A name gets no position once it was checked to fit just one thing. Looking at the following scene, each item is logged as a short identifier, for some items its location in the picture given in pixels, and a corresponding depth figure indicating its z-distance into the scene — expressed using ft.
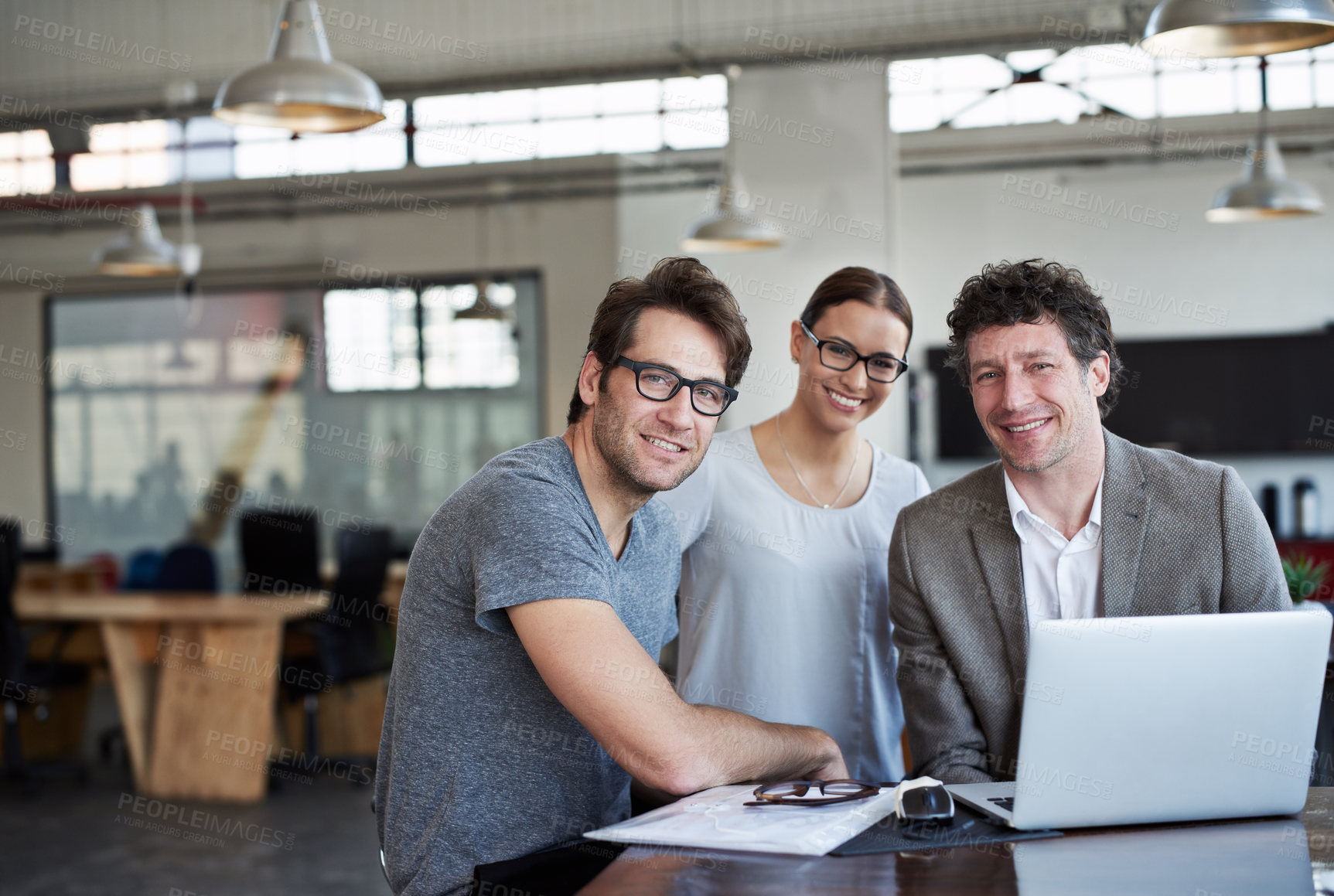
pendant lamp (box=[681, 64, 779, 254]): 19.81
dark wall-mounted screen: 28.99
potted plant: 9.62
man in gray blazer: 6.31
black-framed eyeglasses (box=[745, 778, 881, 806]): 5.41
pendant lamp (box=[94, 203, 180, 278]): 21.33
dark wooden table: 4.41
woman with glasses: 7.75
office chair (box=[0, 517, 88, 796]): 18.57
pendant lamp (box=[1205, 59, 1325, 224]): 19.80
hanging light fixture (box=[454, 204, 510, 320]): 27.78
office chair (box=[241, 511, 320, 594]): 21.71
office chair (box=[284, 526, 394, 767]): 18.58
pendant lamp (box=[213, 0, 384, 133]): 11.09
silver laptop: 4.80
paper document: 4.87
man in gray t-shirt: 5.31
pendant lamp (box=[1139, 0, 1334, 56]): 8.47
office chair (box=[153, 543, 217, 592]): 23.25
